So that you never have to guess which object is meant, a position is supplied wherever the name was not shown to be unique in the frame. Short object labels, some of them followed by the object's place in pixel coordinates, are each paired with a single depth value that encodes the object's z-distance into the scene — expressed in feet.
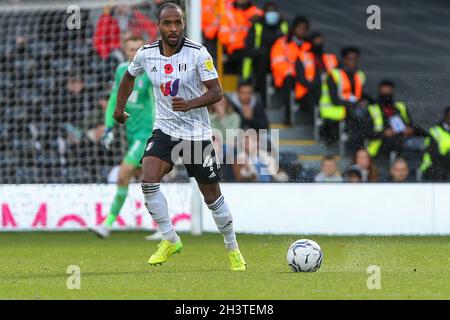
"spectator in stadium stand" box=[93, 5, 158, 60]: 52.75
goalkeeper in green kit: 43.65
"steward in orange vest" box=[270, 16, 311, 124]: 56.80
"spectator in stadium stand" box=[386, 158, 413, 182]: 48.80
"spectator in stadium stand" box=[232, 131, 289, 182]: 50.55
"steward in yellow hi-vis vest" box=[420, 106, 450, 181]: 50.08
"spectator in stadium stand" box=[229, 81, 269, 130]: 53.98
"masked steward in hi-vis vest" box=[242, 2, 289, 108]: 57.21
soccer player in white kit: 31.07
